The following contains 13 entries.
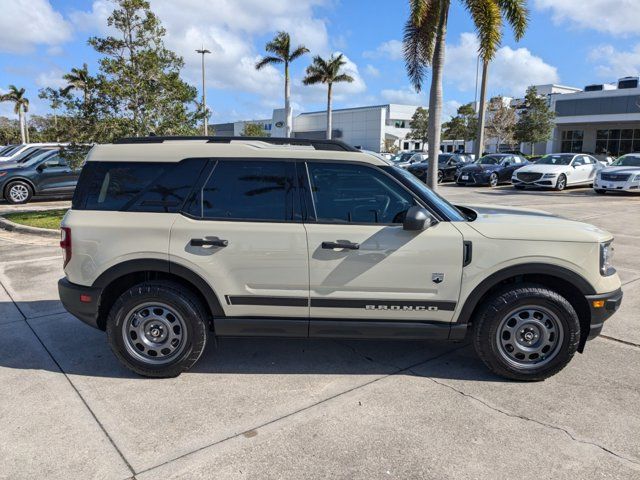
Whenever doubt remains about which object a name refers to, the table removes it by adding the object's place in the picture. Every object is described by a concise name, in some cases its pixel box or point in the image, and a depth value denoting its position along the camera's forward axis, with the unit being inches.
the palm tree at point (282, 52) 1515.7
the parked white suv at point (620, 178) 701.9
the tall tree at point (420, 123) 2503.7
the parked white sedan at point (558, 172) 774.5
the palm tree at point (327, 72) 1630.2
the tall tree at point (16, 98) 2309.3
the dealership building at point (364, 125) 2856.8
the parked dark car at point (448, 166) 954.7
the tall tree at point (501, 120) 1894.7
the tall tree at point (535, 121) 1577.3
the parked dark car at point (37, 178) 554.6
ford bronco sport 139.9
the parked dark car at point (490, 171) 869.2
